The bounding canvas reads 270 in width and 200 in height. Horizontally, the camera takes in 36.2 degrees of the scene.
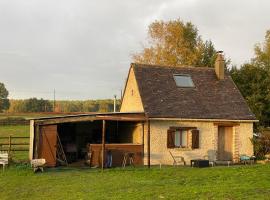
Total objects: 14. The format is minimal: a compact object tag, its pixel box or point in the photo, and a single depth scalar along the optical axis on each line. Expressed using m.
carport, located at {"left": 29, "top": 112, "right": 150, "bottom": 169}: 21.83
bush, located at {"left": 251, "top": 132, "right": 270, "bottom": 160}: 25.12
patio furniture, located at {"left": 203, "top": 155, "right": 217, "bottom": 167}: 24.12
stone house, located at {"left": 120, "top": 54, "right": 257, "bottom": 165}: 23.61
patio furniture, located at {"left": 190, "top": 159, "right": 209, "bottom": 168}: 21.88
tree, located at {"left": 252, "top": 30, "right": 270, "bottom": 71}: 45.50
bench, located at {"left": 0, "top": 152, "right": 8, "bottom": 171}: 20.25
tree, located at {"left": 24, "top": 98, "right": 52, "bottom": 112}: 87.92
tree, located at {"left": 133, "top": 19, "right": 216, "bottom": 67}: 44.34
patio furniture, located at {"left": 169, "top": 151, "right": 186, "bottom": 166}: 23.48
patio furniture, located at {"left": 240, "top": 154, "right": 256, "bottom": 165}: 24.09
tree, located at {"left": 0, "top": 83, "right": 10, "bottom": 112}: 96.28
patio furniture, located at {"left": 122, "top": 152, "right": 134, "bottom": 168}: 22.97
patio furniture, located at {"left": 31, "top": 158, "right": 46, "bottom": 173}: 19.38
